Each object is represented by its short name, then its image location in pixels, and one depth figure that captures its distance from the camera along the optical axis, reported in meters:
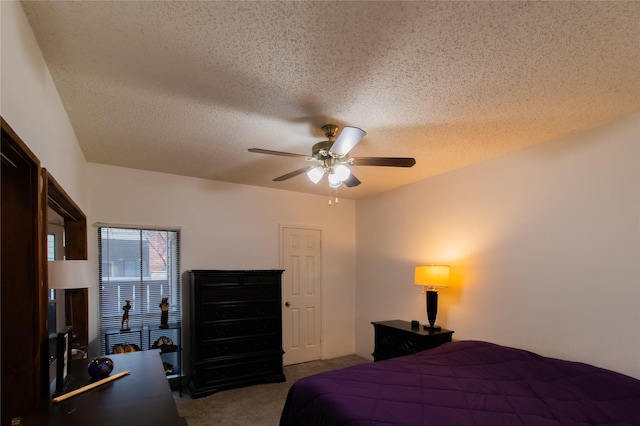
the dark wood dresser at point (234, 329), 3.78
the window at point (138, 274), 3.73
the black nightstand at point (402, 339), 3.50
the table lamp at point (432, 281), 3.57
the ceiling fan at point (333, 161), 2.51
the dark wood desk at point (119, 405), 1.31
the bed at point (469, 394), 1.88
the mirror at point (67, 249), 2.17
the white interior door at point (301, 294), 4.79
